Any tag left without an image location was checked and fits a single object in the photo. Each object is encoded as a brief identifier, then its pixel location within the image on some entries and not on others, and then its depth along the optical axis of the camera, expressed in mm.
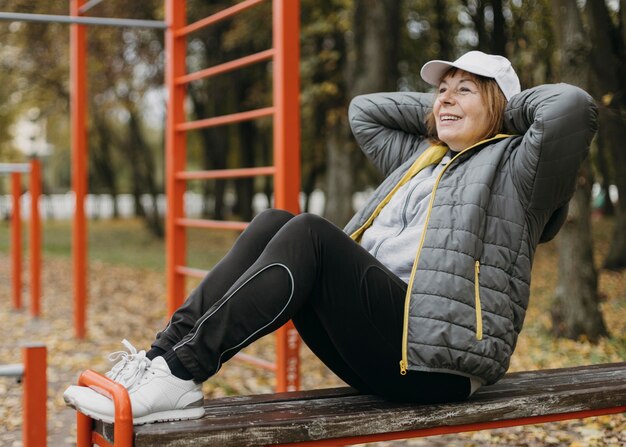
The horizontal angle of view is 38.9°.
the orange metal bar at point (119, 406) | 2021
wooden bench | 2092
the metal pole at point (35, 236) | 7637
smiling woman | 2168
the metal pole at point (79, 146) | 6336
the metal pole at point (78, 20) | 4535
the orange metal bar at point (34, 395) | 2303
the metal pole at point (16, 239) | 8023
